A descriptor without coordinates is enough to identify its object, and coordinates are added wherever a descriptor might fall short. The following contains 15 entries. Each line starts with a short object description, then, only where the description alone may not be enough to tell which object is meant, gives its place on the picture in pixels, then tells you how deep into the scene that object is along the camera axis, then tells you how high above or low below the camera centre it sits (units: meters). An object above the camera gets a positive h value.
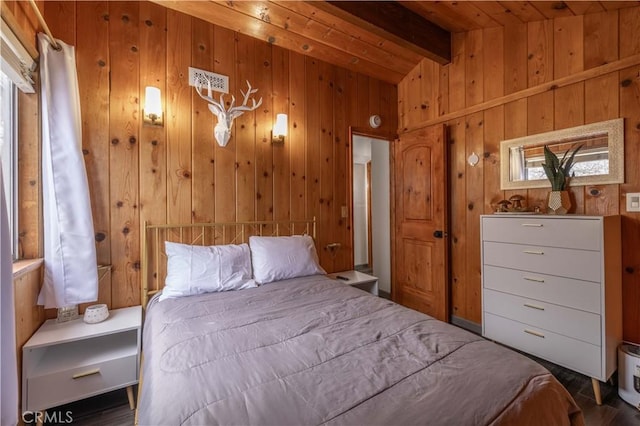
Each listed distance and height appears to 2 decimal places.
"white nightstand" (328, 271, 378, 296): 2.75 -0.67
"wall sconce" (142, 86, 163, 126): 2.12 +0.79
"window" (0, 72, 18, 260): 1.67 +0.38
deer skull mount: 2.33 +0.79
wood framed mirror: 1.99 +0.39
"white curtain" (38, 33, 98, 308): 1.74 +0.16
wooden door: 2.96 -0.15
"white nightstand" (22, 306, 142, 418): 1.51 -0.82
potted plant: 2.13 +0.22
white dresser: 1.79 -0.56
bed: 0.83 -0.56
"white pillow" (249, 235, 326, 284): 2.25 -0.38
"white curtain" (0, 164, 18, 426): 1.10 -0.44
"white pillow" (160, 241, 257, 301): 1.95 -0.40
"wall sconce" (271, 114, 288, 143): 2.66 +0.76
